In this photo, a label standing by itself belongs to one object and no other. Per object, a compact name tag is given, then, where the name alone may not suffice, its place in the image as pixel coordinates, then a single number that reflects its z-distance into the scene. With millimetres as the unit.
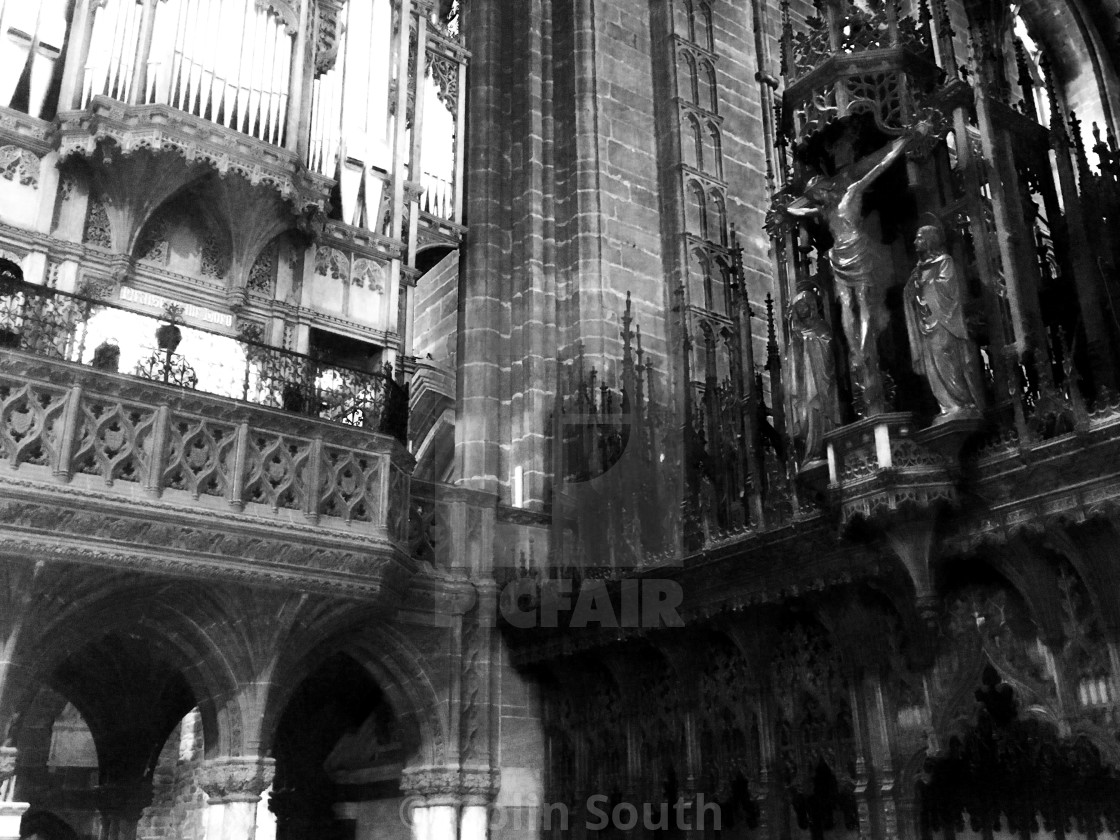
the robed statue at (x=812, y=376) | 8672
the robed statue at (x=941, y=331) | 7789
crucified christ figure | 8469
